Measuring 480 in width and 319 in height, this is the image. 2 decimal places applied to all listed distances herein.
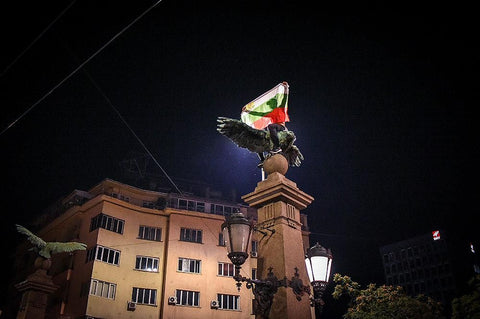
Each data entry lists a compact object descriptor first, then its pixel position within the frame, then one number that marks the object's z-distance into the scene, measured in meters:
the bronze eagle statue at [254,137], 6.66
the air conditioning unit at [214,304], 28.28
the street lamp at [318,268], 6.48
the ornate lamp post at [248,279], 5.48
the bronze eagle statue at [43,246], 14.91
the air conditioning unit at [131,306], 26.42
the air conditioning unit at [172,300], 27.42
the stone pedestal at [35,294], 12.66
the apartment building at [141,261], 26.67
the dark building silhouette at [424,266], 69.75
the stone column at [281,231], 5.48
